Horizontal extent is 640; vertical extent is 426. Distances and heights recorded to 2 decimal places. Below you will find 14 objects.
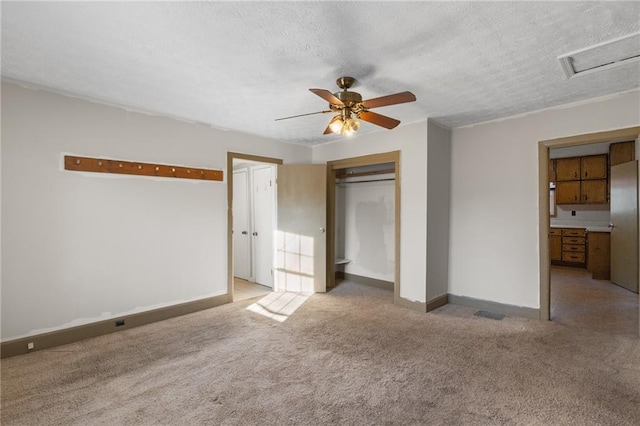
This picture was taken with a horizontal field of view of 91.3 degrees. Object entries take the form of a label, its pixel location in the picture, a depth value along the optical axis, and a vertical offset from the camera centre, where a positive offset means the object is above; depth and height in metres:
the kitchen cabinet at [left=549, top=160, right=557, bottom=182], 7.04 +0.79
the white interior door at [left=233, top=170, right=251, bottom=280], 5.71 -0.34
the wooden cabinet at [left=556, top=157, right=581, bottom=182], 6.68 +0.81
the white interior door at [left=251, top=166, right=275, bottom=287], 5.24 -0.23
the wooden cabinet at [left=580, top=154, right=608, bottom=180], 6.37 +0.81
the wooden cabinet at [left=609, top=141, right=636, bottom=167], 5.06 +0.89
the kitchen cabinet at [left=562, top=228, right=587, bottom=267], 6.52 -0.86
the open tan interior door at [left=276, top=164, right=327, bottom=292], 4.99 -0.27
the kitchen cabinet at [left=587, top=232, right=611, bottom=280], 5.56 -0.89
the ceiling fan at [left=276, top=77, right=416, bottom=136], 2.45 +0.85
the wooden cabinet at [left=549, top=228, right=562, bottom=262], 6.80 -0.85
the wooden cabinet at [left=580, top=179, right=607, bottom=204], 6.39 +0.30
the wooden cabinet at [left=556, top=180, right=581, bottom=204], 6.68 +0.30
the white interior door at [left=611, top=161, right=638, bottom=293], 4.65 -0.31
